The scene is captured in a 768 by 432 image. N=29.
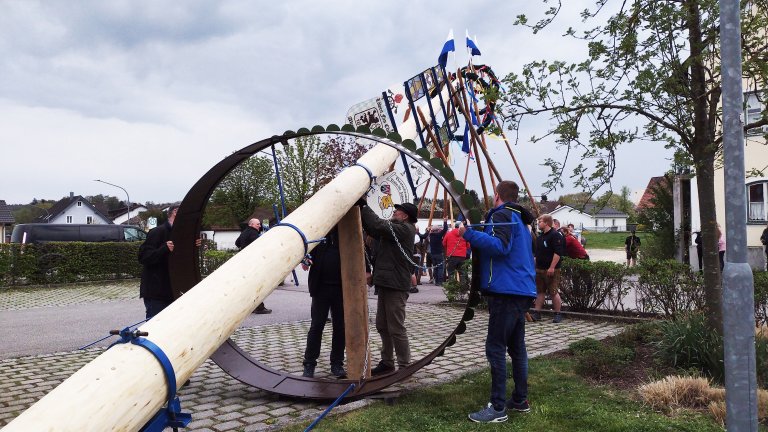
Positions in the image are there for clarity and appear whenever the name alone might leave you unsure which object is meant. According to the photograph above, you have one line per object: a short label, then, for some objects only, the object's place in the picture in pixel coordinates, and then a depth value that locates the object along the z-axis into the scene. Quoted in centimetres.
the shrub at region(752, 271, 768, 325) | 775
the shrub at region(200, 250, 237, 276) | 1930
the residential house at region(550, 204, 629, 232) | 8906
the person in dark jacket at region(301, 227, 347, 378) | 593
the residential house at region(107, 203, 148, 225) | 8836
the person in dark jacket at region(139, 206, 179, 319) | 600
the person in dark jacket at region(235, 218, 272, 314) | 1040
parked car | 2188
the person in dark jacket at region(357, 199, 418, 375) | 582
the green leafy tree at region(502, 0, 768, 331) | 570
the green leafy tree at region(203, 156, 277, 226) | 3819
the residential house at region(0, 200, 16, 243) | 4728
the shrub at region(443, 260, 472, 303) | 1147
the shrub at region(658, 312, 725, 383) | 560
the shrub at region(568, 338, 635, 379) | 589
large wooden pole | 228
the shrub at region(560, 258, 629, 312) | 985
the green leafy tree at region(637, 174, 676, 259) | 1974
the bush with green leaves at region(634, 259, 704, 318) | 854
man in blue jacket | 454
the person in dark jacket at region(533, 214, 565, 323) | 916
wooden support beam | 564
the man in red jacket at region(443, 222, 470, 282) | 1142
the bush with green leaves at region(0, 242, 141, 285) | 1688
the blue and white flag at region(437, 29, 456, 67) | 1090
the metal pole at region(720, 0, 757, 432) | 288
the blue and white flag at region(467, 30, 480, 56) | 1221
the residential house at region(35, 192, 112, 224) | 6975
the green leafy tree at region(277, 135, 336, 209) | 2730
